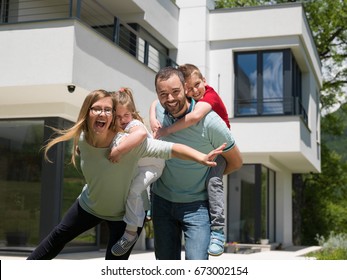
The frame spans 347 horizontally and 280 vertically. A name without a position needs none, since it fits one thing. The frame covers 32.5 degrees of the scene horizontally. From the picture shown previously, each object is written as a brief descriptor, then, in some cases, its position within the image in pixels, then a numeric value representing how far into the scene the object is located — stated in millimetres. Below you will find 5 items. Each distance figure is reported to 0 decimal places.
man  3722
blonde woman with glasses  3684
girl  3633
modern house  10422
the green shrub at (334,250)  12476
